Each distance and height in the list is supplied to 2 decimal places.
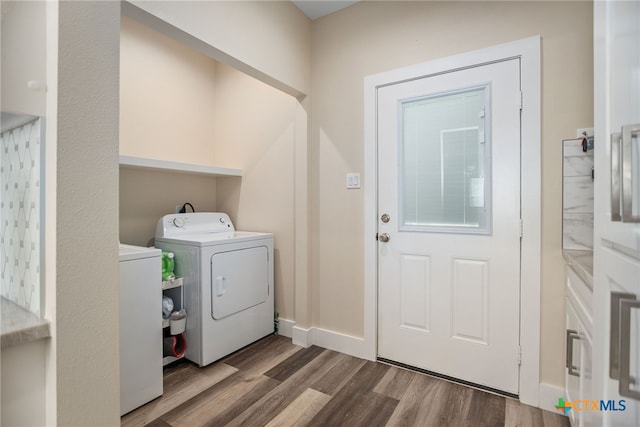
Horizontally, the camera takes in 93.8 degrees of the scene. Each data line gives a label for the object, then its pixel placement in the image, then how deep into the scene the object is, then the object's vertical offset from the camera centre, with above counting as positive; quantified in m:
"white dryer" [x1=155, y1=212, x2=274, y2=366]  2.03 -0.50
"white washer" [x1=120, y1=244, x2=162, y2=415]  1.59 -0.63
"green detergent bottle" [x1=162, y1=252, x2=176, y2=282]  2.08 -0.37
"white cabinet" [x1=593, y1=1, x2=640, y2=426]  0.55 +0.01
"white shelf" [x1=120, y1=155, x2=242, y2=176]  2.09 +0.37
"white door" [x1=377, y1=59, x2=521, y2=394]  1.71 -0.06
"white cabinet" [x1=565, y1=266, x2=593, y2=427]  1.03 -0.51
